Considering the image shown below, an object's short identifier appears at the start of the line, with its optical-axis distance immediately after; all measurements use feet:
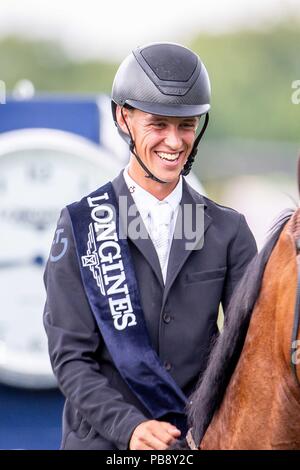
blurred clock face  34.78
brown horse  14.39
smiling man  18.12
